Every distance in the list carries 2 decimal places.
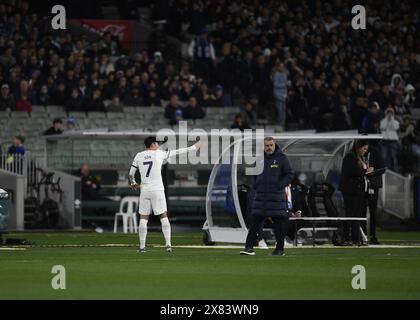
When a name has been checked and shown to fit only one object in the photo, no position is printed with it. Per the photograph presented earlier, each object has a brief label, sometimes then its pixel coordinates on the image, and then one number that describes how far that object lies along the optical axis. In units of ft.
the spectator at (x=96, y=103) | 142.10
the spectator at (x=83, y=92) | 142.20
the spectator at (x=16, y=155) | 131.13
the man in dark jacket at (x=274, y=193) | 84.58
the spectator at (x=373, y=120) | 139.23
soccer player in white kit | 91.25
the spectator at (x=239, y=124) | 138.64
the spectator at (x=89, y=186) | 131.21
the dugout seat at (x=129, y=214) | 125.90
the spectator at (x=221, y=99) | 150.30
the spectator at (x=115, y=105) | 143.43
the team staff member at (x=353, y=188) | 97.81
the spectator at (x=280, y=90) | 151.12
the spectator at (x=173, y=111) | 142.82
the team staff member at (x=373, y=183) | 101.04
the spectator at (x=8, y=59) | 141.49
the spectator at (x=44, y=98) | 141.28
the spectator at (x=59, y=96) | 141.38
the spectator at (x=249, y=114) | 147.84
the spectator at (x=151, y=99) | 146.92
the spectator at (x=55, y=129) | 134.92
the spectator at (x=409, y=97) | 156.15
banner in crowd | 162.20
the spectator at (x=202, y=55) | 154.10
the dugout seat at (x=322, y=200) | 99.81
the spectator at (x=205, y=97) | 148.66
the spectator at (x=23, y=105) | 139.23
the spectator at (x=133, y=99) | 145.79
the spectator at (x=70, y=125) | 136.26
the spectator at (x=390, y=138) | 140.15
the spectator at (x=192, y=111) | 146.00
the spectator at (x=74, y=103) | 141.79
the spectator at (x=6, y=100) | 138.27
